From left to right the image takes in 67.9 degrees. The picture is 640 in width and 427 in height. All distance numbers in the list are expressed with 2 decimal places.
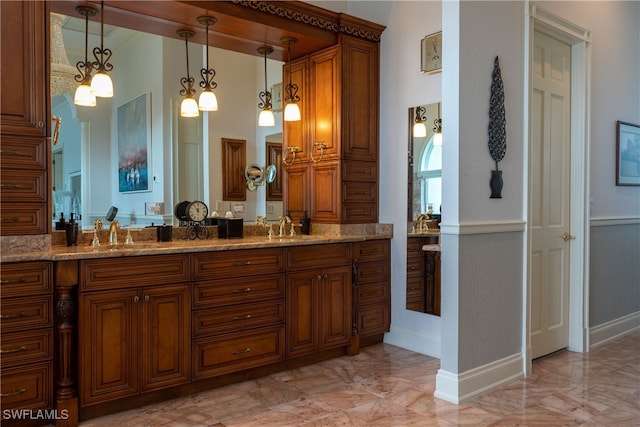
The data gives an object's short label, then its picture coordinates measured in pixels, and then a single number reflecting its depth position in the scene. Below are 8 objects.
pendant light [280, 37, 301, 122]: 3.71
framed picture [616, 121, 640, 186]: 4.21
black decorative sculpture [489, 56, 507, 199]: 3.00
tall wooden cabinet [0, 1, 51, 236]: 2.39
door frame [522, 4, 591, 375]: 3.74
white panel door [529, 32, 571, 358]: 3.48
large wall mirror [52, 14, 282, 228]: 3.18
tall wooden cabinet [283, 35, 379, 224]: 3.76
